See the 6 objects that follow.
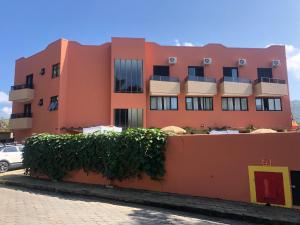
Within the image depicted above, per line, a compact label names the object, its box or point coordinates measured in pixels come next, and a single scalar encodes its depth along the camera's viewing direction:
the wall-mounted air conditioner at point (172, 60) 23.28
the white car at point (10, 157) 13.27
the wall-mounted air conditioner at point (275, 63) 24.32
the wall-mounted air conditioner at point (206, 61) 23.53
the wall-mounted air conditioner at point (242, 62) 23.85
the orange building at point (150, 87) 22.17
